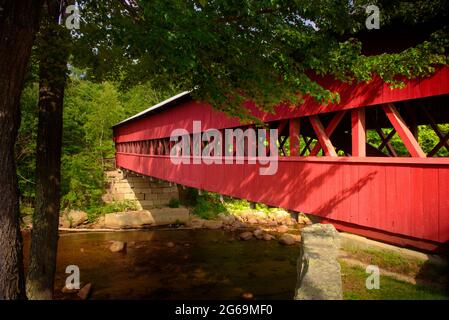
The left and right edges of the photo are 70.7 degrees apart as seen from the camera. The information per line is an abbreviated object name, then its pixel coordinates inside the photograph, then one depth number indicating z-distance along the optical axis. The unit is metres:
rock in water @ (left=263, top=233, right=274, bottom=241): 15.38
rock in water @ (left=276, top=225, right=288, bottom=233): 17.41
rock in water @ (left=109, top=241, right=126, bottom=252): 13.93
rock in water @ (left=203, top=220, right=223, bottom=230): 19.08
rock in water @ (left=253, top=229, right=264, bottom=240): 15.72
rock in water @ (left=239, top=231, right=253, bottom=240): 15.69
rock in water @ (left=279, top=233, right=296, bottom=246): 14.32
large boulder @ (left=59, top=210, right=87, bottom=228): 18.20
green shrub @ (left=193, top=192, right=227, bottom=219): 21.55
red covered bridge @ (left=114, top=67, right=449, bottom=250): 4.34
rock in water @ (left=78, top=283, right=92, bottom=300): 9.12
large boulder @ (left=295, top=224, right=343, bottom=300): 3.94
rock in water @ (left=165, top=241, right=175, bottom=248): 14.81
